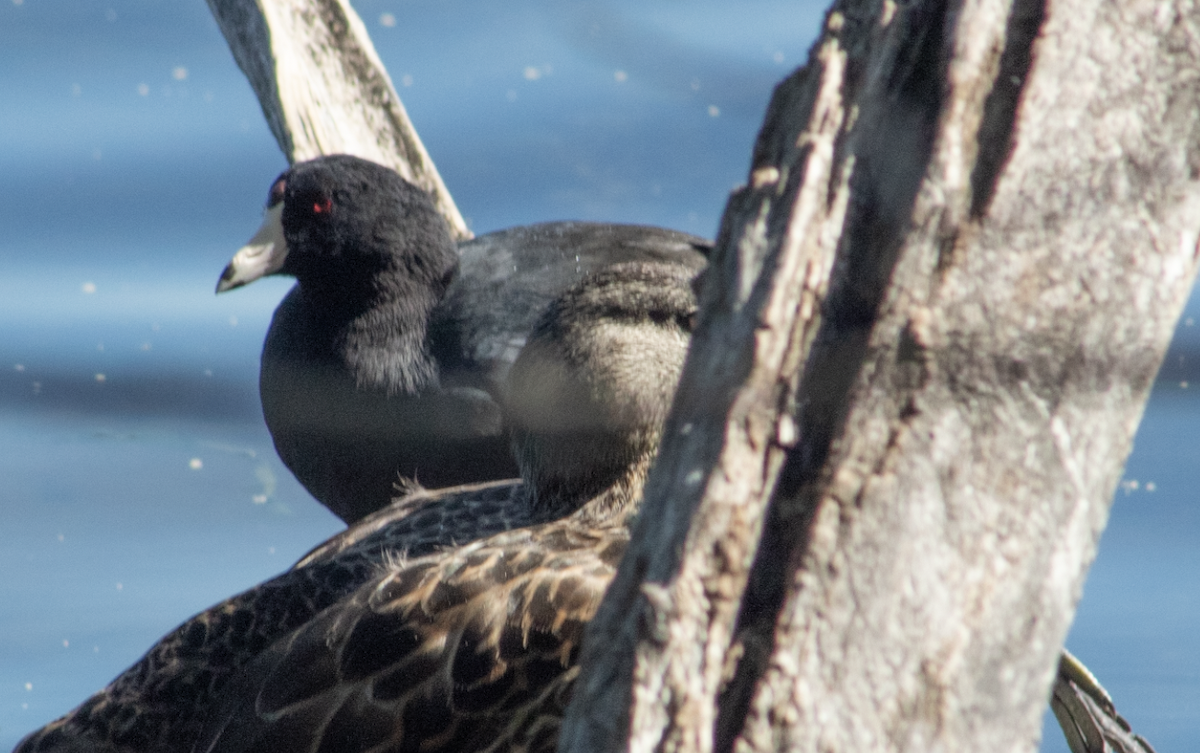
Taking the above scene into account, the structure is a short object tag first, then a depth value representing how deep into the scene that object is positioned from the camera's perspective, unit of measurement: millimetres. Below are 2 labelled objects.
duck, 7956
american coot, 8341
